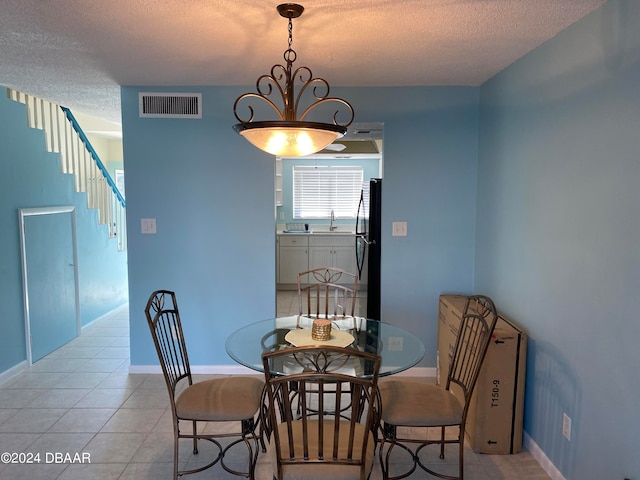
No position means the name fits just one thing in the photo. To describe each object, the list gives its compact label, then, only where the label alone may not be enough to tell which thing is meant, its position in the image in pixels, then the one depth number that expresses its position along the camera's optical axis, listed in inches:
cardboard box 101.7
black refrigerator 157.9
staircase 165.6
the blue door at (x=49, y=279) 157.3
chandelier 74.5
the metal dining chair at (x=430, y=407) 86.9
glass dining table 88.4
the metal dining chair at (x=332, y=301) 114.8
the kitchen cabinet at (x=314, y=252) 267.7
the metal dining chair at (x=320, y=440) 64.3
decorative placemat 93.0
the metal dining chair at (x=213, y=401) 87.9
